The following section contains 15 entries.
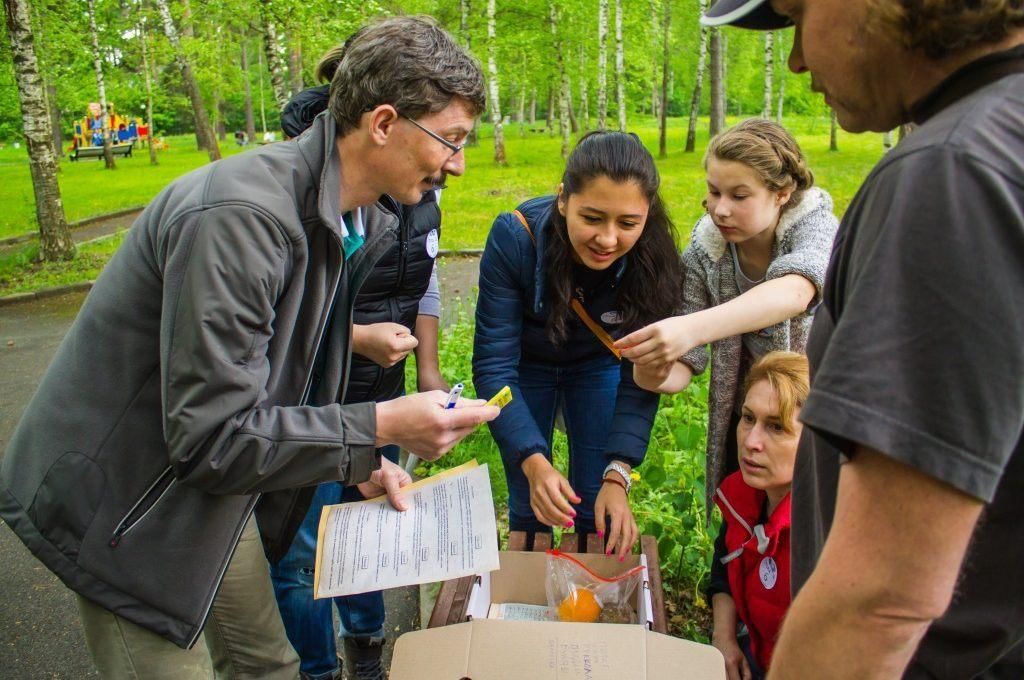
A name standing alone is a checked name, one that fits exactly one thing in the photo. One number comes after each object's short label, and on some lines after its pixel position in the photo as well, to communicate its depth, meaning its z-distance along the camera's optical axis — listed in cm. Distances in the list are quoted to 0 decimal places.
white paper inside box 223
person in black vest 229
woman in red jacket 212
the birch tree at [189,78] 1548
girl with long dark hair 233
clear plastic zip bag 212
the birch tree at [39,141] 881
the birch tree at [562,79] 2106
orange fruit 208
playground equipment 3121
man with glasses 139
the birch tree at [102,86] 2062
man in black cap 73
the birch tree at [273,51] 1034
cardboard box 163
